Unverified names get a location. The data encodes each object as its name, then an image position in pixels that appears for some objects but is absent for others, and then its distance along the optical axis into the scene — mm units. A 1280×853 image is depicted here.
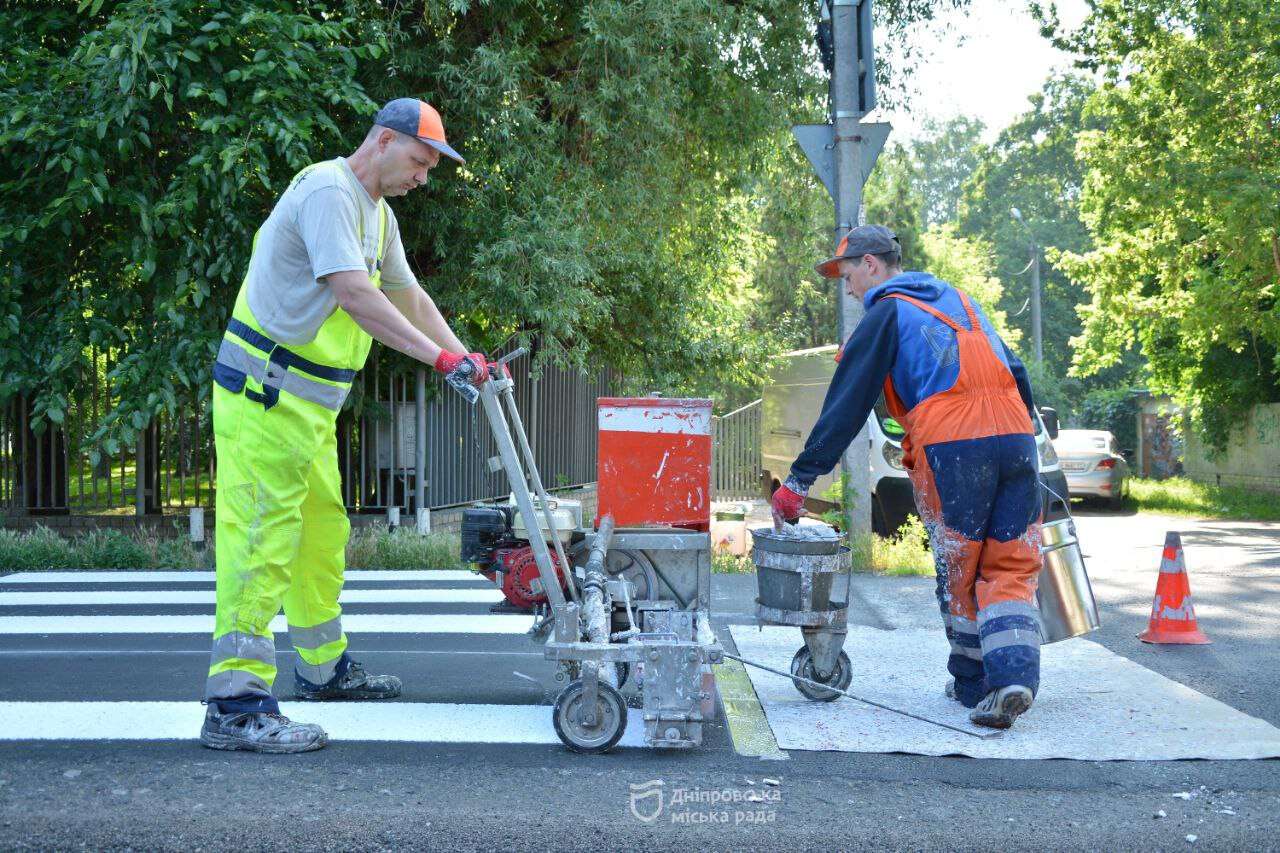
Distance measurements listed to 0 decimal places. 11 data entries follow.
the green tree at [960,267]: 36219
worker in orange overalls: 4613
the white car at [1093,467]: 20750
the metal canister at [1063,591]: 5199
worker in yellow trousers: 4172
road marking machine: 4383
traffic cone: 6445
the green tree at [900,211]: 32812
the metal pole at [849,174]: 9555
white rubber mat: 4324
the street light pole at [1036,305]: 38188
